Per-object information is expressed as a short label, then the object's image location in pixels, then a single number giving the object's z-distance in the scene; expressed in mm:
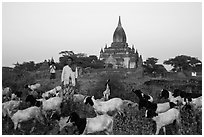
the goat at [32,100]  5291
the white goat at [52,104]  5202
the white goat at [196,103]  5394
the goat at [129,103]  5602
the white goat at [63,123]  4684
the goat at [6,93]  6166
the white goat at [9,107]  5219
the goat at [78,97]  5942
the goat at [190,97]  5422
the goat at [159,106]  4891
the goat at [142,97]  5500
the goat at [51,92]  6496
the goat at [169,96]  5539
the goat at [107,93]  6376
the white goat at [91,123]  4242
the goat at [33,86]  6978
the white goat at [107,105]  5113
